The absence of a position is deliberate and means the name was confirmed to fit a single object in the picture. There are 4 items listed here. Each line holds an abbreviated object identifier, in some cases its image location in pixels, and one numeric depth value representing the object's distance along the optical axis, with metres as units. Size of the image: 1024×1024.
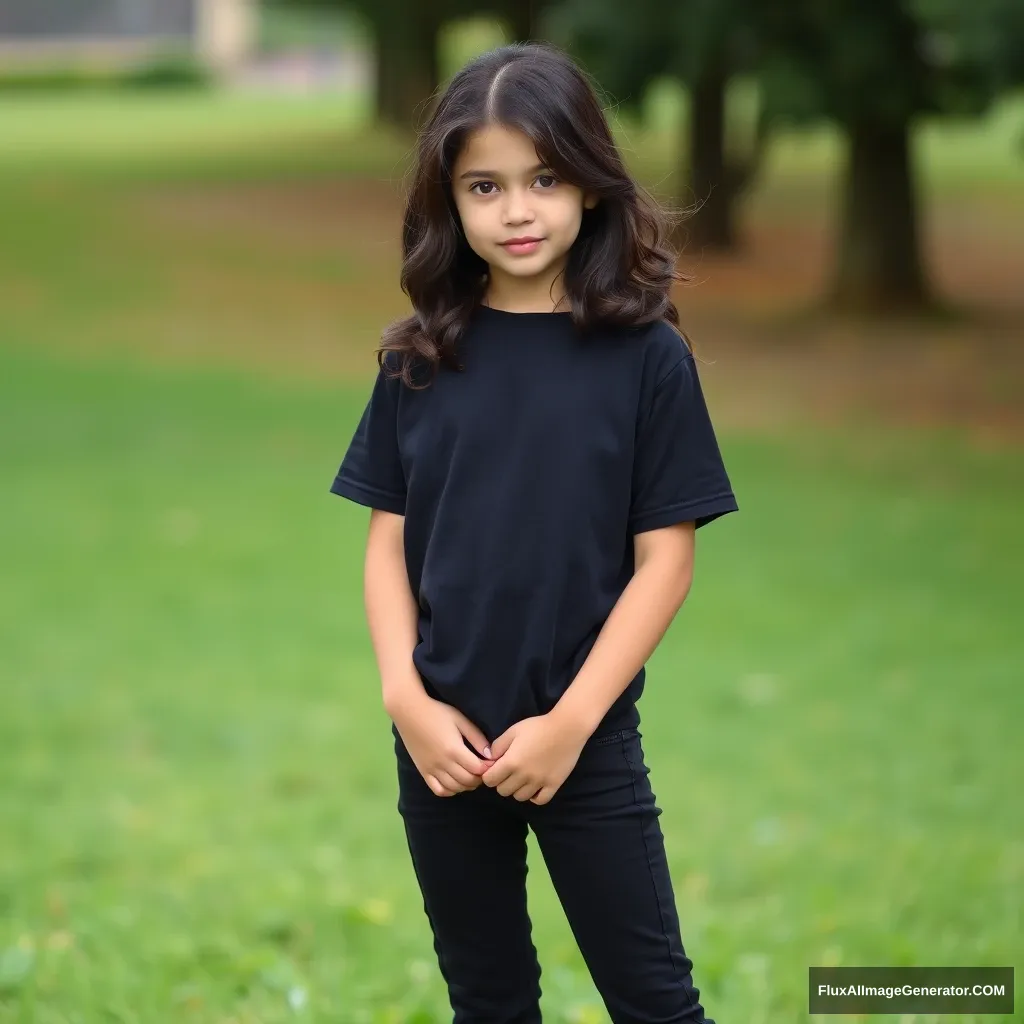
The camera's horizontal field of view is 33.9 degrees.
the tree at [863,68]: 11.96
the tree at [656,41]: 12.47
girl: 2.27
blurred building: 67.38
